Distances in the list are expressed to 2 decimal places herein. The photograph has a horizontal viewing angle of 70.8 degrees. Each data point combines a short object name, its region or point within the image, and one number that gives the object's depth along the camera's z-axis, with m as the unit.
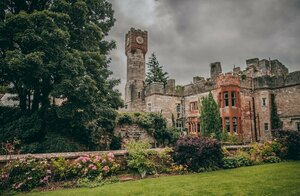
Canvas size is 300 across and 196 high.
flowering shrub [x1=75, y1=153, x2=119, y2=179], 8.80
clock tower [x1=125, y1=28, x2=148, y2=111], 32.22
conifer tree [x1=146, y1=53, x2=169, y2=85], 44.50
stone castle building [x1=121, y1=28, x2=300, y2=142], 25.08
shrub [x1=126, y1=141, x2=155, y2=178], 9.63
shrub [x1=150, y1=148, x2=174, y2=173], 10.39
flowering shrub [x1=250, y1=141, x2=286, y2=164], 12.22
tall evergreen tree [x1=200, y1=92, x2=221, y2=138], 24.30
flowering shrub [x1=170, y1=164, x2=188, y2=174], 10.05
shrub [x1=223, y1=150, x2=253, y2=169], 10.93
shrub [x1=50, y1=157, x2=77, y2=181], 8.51
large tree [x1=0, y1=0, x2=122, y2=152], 11.98
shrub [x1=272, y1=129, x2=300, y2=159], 12.47
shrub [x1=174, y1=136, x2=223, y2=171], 10.20
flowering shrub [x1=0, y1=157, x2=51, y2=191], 7.61
